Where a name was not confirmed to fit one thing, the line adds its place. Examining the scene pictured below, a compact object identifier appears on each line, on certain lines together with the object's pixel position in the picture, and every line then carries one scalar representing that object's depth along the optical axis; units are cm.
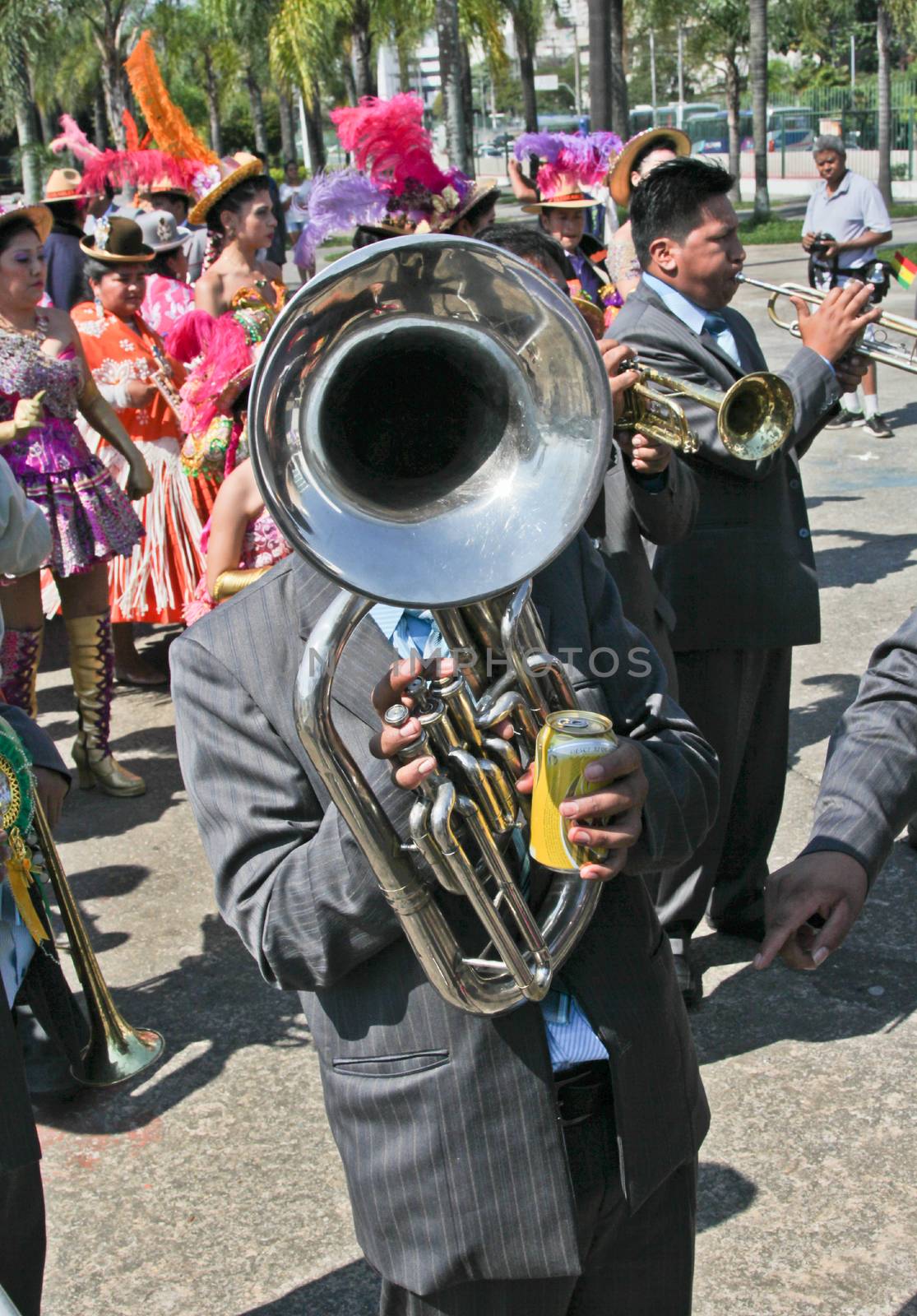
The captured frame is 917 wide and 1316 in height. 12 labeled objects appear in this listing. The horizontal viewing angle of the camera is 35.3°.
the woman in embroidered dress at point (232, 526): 359
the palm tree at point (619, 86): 1595
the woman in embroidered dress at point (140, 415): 632
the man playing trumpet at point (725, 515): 369
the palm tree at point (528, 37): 3189
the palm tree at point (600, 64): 1127
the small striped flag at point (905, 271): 380
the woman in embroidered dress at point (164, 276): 741
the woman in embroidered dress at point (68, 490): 487
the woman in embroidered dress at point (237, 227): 619
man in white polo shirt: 1038
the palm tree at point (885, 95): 2631
